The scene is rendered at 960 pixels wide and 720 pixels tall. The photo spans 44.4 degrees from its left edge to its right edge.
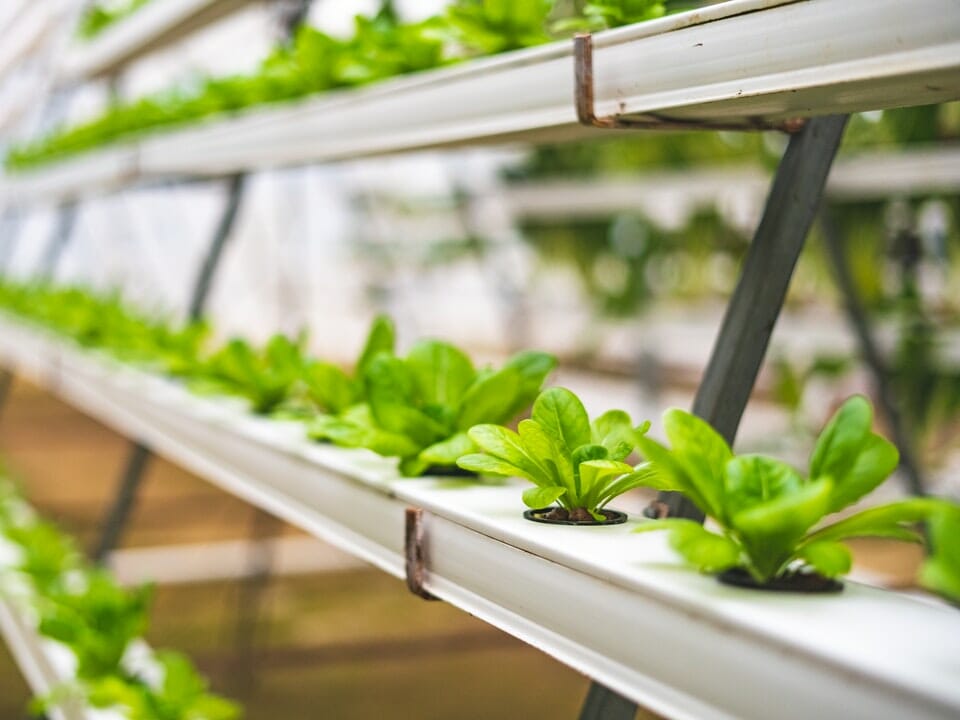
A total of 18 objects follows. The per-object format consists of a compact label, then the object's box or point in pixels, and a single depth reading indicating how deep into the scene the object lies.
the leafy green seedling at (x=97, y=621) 1.49
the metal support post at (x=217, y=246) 1.82
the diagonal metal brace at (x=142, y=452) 1.83
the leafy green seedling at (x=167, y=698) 1.33
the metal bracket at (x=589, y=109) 0.75
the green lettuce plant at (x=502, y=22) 0.97
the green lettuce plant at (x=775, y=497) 0.54
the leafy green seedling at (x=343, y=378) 1.09
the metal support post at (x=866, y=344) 1.94
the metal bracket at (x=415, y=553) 0.77
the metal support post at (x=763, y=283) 0.79
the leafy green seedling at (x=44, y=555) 1.91
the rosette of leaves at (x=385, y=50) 1.15
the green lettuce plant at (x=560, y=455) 0.68
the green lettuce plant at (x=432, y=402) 0.87
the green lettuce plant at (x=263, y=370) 1.30
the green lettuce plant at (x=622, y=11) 0.79
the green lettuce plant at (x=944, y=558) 0.44
